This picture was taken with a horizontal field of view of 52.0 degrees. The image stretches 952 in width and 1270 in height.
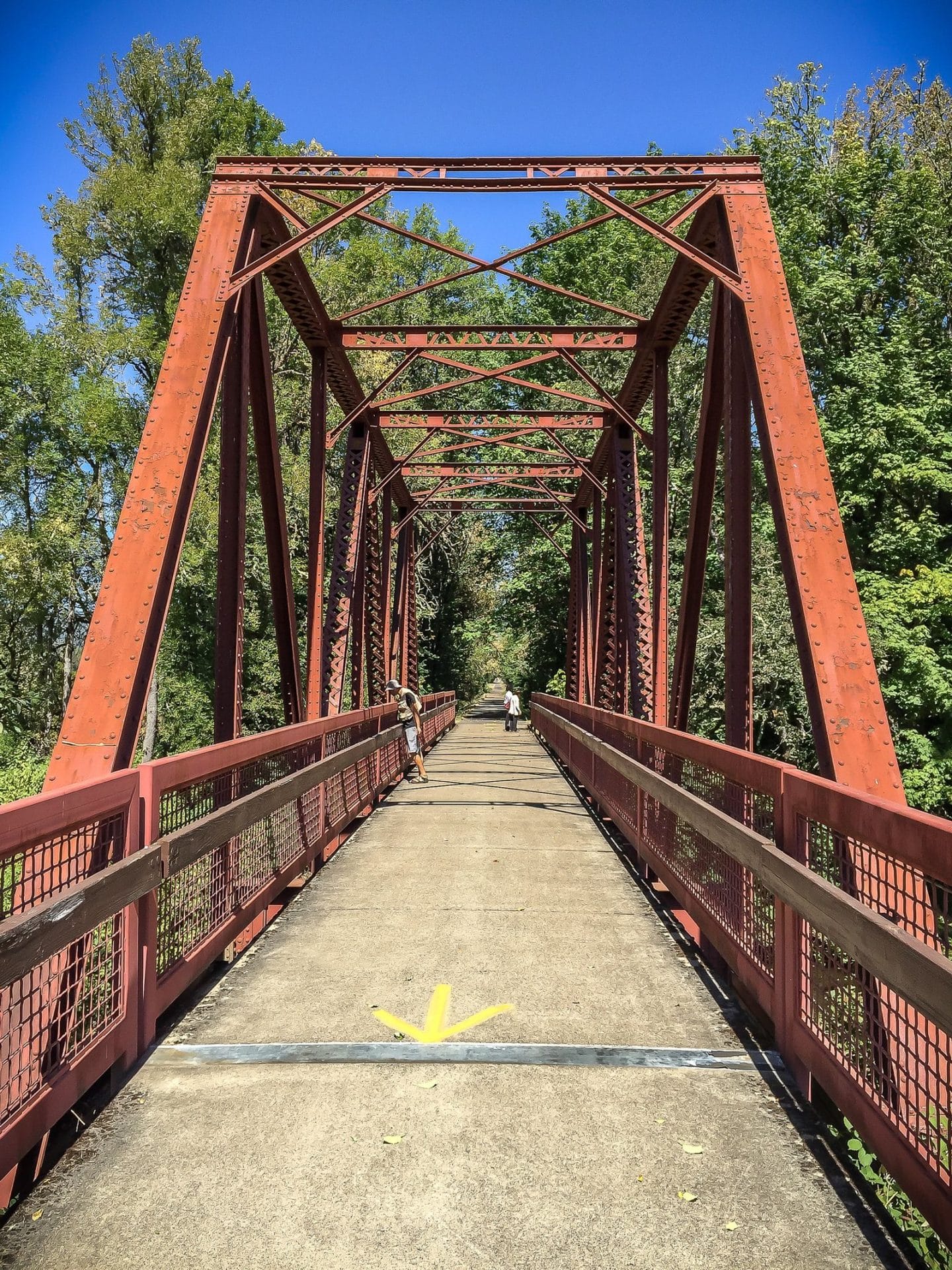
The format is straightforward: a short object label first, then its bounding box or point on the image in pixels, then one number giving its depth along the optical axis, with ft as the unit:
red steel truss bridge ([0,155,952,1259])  9.69
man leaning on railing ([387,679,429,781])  45.55
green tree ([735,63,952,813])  66.74
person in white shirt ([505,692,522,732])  104.37
